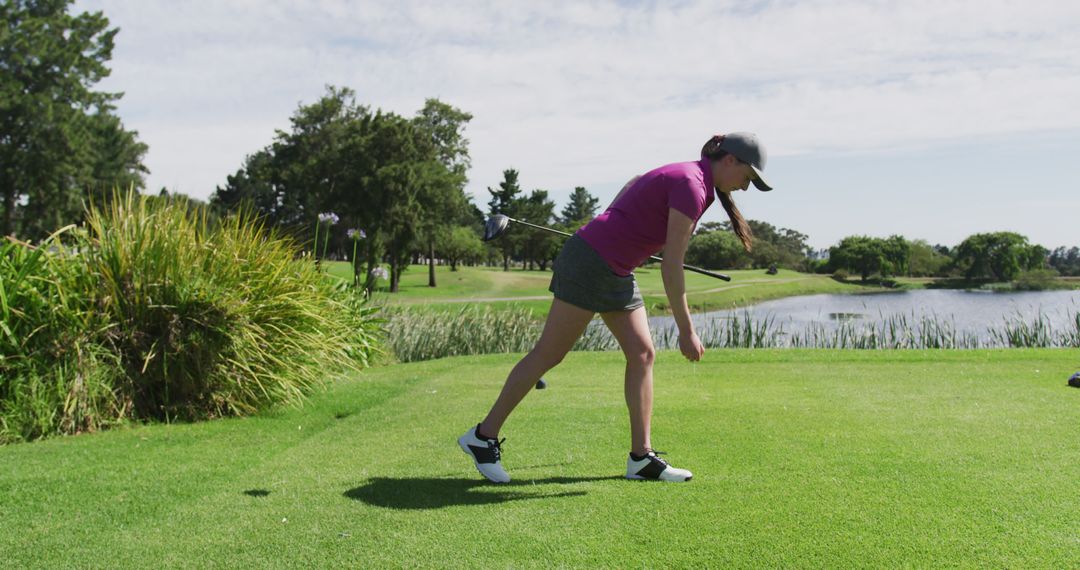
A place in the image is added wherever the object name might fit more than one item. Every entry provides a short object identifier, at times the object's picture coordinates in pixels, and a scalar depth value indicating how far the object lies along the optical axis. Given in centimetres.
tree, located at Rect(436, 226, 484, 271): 6369
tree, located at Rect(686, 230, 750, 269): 7150
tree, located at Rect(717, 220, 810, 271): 8488
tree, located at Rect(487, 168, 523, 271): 7919
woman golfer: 372
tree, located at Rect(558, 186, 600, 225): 11925
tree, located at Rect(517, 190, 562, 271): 7439
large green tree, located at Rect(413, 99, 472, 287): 4116
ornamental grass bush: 556
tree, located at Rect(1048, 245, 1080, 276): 7875
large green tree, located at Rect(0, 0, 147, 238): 3747
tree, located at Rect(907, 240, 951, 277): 7744
